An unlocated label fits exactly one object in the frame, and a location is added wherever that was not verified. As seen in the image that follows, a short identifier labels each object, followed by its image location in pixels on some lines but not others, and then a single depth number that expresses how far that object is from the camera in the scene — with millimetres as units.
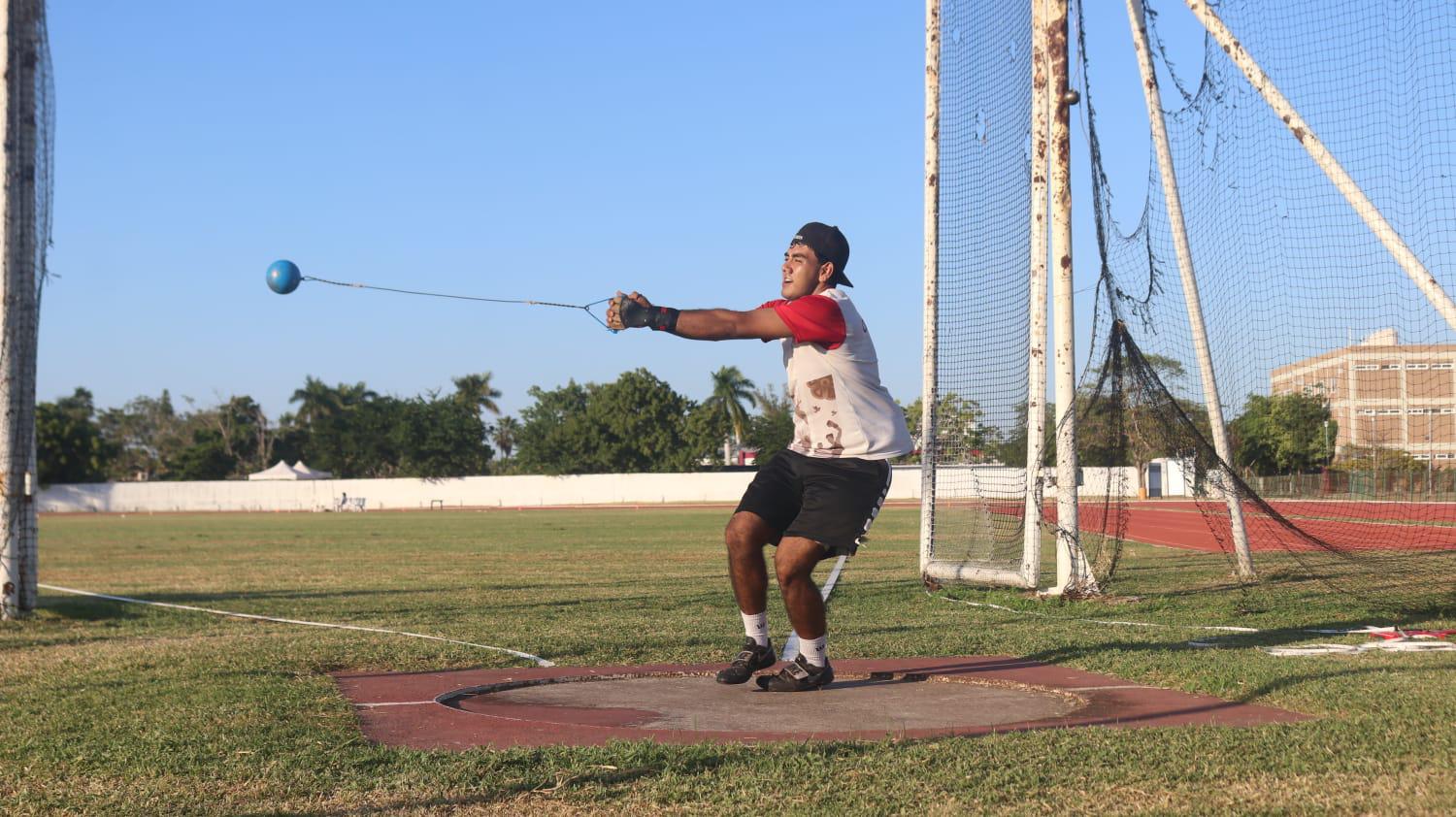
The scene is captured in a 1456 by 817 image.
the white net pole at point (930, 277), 14312
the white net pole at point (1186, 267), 13750
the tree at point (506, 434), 134000
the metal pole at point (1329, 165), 8906
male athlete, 6461
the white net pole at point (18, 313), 11383
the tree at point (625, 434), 98812
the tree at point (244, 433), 115062
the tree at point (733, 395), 109250
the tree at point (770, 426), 101862
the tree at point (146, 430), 130250
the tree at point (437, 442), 100312
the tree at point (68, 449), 87188
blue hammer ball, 8594
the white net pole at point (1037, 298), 12312
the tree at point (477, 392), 117438
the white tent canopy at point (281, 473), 88312
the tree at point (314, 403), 116750
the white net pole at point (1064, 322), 12094
